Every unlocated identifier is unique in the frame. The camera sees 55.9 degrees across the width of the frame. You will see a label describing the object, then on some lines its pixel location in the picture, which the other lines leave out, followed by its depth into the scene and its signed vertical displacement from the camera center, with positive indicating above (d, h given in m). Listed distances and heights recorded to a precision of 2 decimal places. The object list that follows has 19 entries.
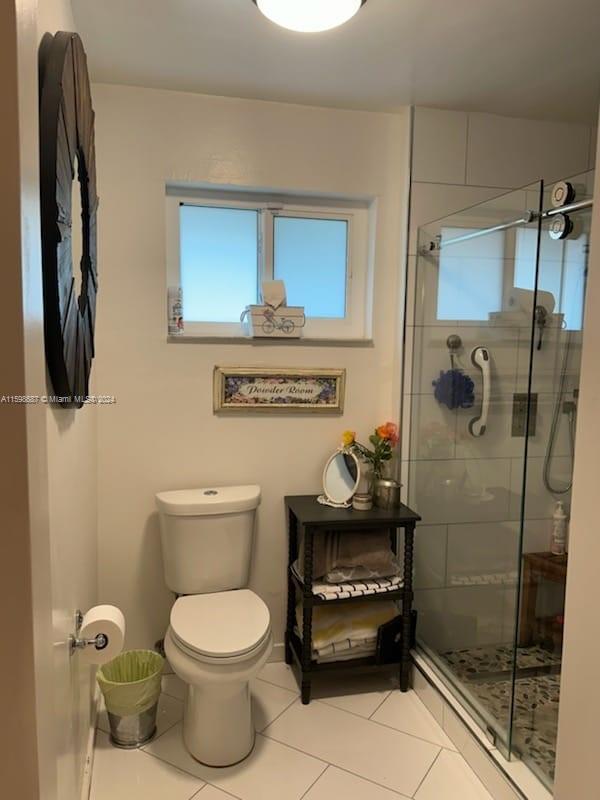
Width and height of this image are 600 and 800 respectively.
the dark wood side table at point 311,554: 2.13 -0.78
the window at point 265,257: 2.34 +0.39
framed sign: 2.32 -0.17
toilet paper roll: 1.30 -0.66
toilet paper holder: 1.23 -0.65
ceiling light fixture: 1.46 +0.89
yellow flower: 2.37 -0.36
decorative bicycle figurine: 2.31 +0.11
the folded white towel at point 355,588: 2.14 -0.91
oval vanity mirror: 2.32 -0.52
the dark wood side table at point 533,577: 2.30 -0.91
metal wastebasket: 1.89 -1.21
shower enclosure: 2.06 -0.33
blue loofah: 2.26 -0.15
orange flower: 2.36 -0.34
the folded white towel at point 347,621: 2.21 -1.07
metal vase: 2.31 -0.58
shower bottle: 2.35 -0.72
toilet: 1.76 -0.91
